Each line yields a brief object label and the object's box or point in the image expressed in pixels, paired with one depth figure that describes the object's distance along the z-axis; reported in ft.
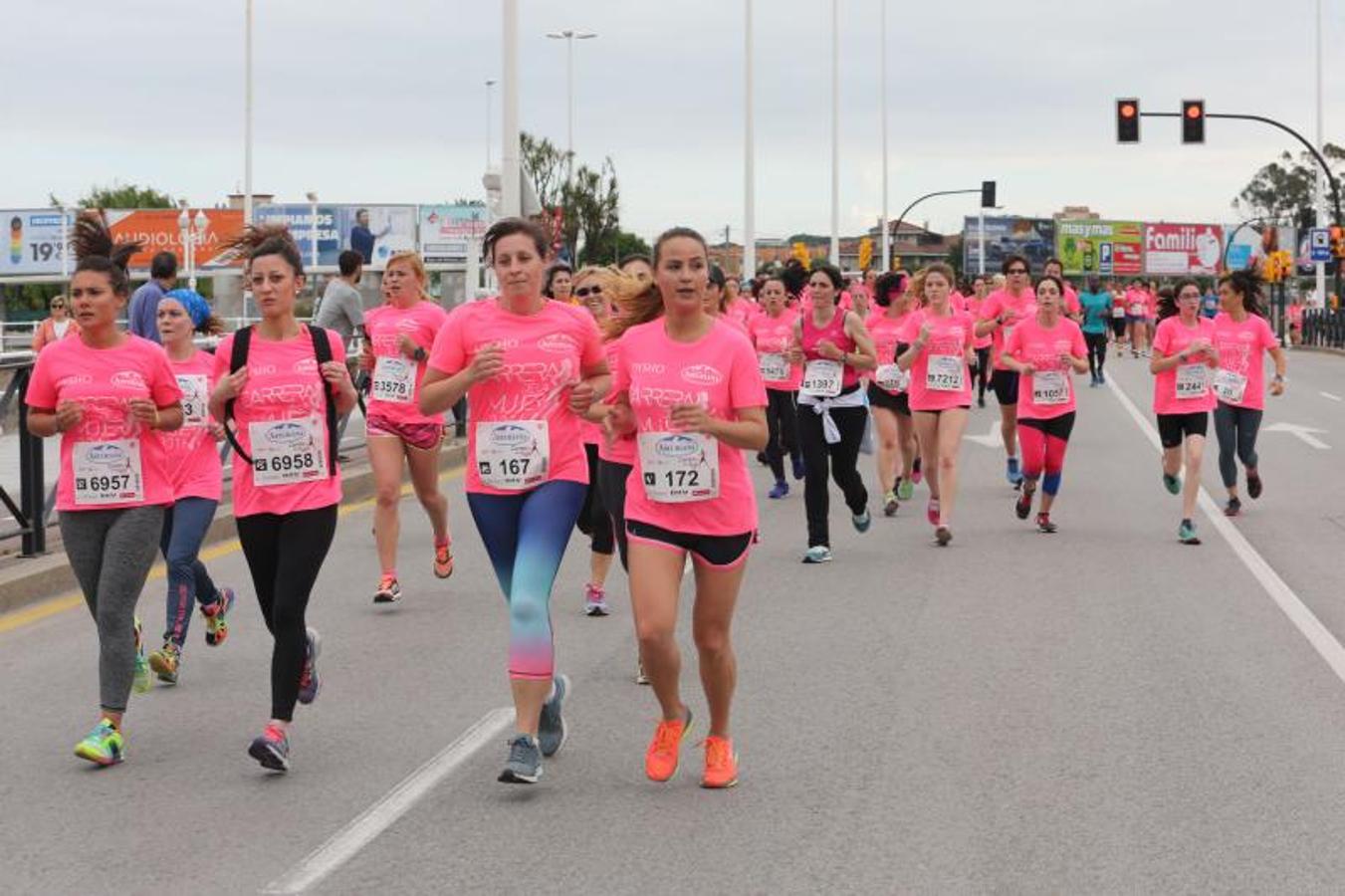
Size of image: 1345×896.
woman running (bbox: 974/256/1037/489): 56.34
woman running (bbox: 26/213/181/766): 23.31
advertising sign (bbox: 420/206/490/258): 271.08
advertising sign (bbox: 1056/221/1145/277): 441.27
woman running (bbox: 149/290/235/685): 27.66
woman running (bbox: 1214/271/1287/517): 46.26
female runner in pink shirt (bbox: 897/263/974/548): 43.88
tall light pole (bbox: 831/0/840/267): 188.03
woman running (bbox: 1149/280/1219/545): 43.88
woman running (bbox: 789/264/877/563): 40.47
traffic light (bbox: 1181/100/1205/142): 136.77
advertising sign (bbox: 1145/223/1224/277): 440.45
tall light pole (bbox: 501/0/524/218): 73.10
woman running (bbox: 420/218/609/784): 21.47
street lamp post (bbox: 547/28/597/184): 254.39
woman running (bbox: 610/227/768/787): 20.61
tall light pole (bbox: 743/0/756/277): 139.64
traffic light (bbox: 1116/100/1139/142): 138.72
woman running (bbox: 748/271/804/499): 52.11
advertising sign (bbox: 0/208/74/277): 259.19
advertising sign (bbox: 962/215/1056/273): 439.63
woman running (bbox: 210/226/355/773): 22.45
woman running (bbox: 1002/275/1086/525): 45.11
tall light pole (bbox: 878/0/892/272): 220.43
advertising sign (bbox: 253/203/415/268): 263.08
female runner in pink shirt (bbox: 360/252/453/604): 36.01
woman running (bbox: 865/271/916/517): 48.62
